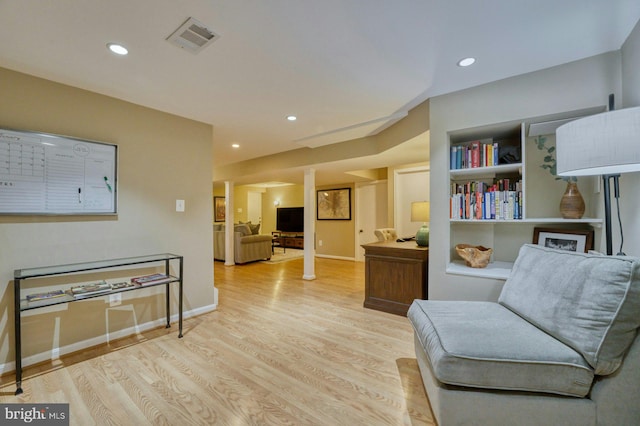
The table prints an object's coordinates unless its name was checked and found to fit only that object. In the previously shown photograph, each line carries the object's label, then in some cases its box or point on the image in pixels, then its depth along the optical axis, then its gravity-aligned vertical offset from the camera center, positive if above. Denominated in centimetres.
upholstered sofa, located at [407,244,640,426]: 114 -65
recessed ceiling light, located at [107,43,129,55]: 171 +107
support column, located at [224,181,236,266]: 581 -32
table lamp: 312 -3
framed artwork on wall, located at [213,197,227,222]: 902 +20
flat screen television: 869 -13
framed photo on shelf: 213 -20
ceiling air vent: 153 +107
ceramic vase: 204 +9
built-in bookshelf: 224 +20
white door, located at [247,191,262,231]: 938 +28
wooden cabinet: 296 -69
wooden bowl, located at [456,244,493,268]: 242 -37
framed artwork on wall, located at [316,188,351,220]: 684 +28
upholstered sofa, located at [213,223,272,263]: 600 -68
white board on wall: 195 +32
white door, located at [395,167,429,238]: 519 +38
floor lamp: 124 +34
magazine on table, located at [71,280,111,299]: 200 -57
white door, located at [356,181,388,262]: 628 +9
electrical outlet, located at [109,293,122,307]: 246 -77
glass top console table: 175 -57
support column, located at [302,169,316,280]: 473 -14
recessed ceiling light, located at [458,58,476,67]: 193 +110
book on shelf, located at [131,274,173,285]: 233 -56
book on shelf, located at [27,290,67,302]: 189 -58
